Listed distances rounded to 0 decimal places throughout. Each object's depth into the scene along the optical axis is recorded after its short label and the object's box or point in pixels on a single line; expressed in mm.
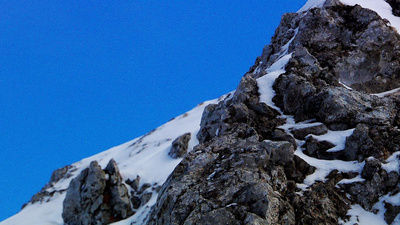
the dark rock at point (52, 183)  49575
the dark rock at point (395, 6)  32250
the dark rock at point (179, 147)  43422
